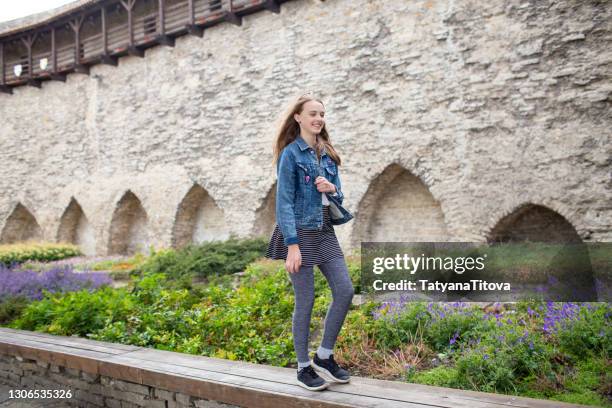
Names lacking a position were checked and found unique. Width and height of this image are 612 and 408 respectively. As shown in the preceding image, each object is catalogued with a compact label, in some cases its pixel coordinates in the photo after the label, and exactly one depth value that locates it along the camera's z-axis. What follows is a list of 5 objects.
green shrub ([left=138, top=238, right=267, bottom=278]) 9.02
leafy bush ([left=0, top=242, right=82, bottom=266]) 14.05
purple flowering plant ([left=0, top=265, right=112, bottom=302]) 6.88
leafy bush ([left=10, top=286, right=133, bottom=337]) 5.23
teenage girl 2.91
